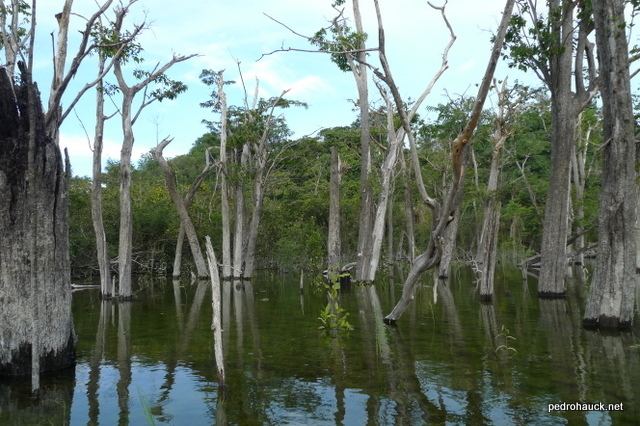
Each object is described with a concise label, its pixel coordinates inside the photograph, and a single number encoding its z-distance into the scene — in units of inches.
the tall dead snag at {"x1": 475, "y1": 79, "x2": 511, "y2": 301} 676.1
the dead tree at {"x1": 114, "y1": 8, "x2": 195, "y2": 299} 816.3
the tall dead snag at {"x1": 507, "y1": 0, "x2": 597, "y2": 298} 650.2
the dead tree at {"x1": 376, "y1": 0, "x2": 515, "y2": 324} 331.0
